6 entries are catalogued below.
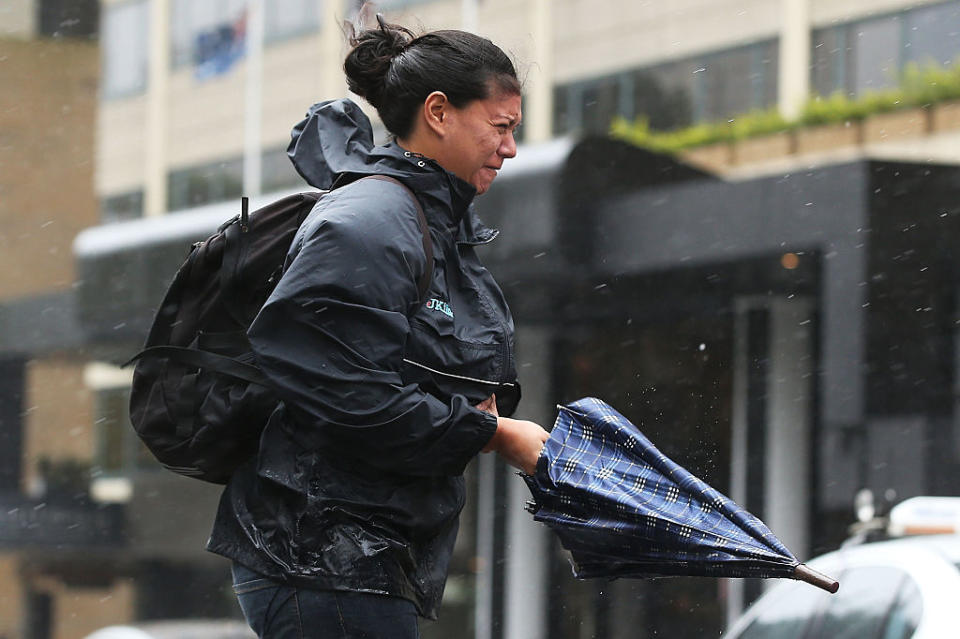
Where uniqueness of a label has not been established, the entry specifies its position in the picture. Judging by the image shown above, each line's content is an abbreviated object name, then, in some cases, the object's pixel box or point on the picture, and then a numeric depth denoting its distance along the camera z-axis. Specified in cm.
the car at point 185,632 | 1537
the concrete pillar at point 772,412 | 1941
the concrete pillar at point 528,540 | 2356
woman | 464
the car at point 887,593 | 869
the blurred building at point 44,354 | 2742
